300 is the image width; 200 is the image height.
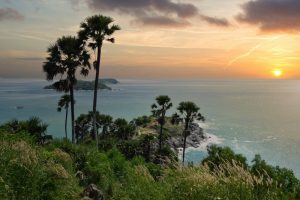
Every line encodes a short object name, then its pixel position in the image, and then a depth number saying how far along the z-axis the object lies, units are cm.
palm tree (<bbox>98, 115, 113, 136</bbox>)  7406
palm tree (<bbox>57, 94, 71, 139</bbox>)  5147
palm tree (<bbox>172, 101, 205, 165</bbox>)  5700
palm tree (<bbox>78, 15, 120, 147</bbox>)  3453
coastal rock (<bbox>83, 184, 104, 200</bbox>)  1386
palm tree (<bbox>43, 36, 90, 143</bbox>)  3519
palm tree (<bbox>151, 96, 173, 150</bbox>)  5988
